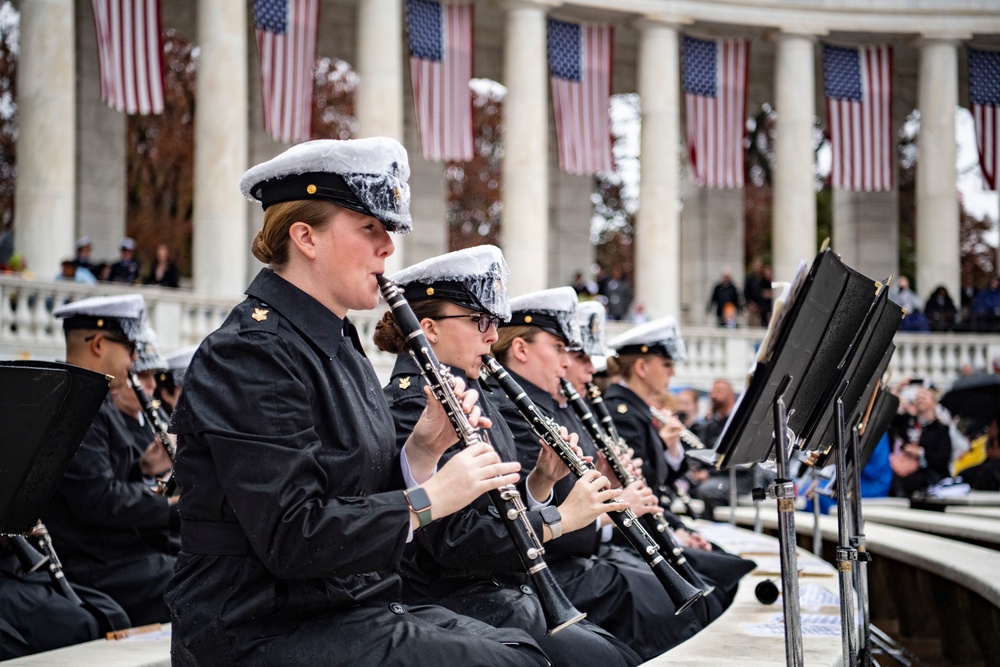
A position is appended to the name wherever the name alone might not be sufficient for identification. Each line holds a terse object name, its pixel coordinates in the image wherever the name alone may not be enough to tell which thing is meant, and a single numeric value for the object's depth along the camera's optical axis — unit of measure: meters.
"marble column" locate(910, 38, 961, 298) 39.50
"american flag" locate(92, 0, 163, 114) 29.27
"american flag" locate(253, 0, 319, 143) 31.69
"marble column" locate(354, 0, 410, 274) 34.03
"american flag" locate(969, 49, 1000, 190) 39.53
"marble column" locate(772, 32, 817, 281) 39.03
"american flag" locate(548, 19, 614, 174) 36.28
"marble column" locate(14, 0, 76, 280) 28.27
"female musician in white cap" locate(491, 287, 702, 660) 7.84
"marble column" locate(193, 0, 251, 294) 30.94
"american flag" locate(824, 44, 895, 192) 38.16
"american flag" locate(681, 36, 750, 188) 38.12
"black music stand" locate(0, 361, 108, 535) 5.52
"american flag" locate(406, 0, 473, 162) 34.12
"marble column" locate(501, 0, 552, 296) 35.88
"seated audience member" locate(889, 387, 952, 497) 18.58
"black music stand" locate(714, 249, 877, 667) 5.41
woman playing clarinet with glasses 6.06
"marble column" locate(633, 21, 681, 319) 37.44
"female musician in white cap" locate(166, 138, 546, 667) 4.38
